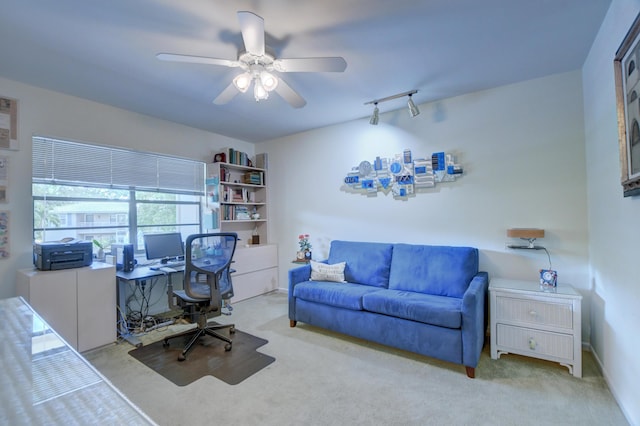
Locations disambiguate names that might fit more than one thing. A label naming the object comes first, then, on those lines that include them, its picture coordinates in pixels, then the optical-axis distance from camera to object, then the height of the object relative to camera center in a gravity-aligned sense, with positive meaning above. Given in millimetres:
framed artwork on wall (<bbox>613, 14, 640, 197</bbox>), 1463 +563
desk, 2846 -619
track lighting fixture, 3021 +1226
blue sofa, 2291 -776
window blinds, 2900 +630
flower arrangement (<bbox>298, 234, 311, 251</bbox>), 4242 -379
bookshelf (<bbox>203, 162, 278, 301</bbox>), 4184 +2
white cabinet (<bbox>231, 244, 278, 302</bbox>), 4117 -791
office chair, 2617 -571
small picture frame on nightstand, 2431 -580
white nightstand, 2207 -894
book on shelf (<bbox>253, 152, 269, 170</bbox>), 4895 +977
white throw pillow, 3342 -648
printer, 2545 -288
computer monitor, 3383 -311
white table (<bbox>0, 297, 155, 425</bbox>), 555 -375
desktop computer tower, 3096 -379
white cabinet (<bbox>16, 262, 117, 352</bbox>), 2426 -688
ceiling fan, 1739 +1072
